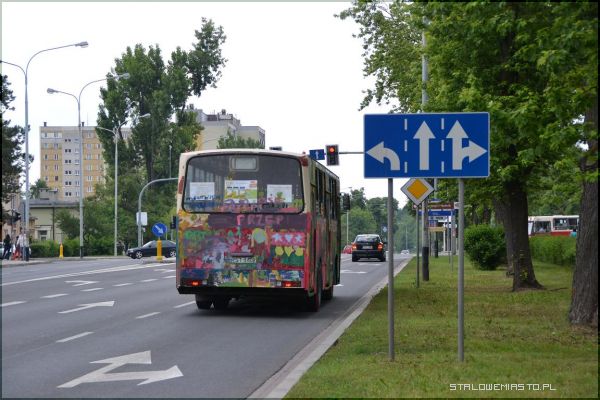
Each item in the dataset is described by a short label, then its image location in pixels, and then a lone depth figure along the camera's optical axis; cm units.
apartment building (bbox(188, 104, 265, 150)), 17375
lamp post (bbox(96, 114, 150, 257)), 7529
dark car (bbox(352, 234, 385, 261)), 5709
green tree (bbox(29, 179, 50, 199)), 19450
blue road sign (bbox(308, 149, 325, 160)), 4434
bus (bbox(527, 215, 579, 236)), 8629
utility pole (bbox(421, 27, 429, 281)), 3116
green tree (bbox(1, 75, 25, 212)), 8135
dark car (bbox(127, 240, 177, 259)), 6581
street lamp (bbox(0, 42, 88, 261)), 5469
